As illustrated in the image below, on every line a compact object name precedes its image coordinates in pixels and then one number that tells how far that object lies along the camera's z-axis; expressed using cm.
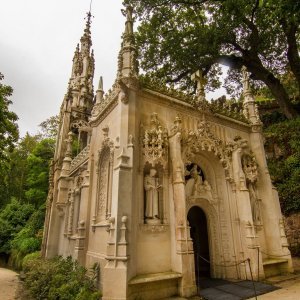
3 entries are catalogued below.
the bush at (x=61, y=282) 735
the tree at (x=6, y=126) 1341
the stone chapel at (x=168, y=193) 754
